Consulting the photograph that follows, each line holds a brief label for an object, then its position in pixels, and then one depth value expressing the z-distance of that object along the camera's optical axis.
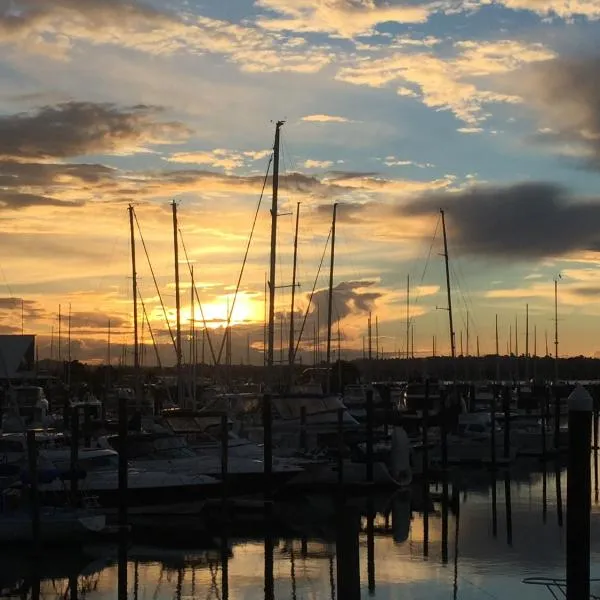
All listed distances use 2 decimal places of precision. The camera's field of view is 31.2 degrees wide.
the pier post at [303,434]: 44.16
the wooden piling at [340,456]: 36.72
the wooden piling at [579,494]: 15.65
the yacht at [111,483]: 30.62
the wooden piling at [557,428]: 53.03
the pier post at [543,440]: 51.56
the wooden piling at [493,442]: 47.48
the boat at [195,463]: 33.97
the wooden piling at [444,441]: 46.25
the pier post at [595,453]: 41.34
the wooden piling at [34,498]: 25.92
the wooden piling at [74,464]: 29.94
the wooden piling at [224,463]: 32.00
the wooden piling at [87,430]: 41.47
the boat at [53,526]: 27.12
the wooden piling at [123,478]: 29.56
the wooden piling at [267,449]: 33.59
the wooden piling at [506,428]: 49.38
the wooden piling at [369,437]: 38.25
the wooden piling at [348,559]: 14.73
